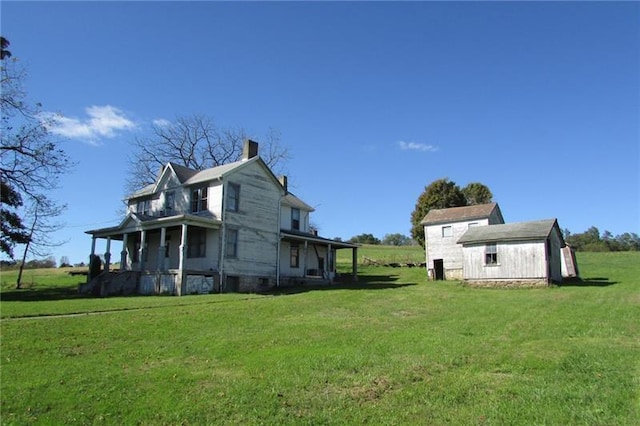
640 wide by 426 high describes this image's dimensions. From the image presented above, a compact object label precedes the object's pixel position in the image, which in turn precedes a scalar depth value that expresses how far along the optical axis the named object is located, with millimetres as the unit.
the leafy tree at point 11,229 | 30984
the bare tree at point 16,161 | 28391
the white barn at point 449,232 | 41812
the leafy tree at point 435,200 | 67125
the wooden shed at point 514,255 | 31656
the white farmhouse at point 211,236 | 28500
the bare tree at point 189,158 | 47125
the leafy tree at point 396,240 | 126062
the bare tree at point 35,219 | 29062
